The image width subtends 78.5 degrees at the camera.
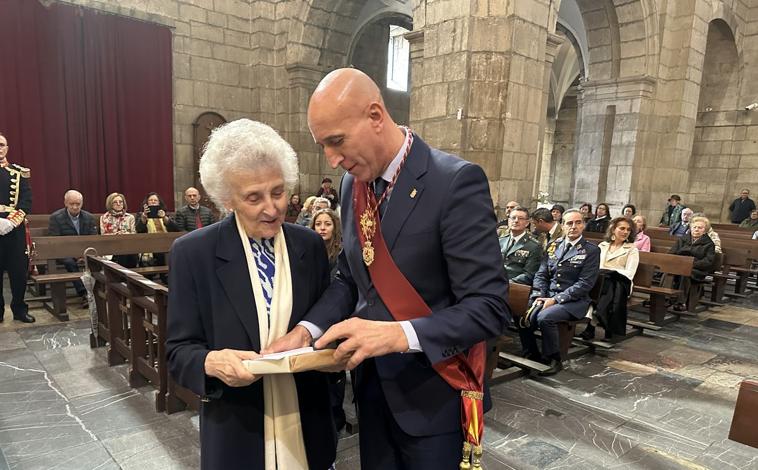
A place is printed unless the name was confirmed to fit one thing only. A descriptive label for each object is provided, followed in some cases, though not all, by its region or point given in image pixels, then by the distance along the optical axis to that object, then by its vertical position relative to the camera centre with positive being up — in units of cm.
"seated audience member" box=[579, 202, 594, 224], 816 -46
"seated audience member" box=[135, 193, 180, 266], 609 -79
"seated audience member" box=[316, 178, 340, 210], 829 -37
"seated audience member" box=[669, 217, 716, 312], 556 -72
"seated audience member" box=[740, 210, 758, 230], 930 -58
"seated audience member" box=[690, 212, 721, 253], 582 -58
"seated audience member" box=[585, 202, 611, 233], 759 -58
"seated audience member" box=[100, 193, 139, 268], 571 -78
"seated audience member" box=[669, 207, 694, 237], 727 -55
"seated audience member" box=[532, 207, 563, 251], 486 -41
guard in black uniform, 420 -68
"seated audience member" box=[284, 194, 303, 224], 823 -68
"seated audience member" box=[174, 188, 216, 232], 616 -68
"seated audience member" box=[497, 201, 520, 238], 527 -54
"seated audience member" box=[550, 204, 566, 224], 713 -43
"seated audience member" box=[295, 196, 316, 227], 538 -48
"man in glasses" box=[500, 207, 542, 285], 427 -64
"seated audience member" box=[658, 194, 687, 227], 871 -41
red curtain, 709 +92
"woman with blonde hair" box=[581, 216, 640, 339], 446 -92
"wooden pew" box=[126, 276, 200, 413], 280 -125
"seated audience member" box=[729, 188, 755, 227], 1064 -32
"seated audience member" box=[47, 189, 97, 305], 538 -77
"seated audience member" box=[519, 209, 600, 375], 378 -92
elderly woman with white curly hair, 109 -32
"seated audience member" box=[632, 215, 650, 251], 610 -70
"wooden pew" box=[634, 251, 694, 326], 504 -96
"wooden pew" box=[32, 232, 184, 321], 465 -97
